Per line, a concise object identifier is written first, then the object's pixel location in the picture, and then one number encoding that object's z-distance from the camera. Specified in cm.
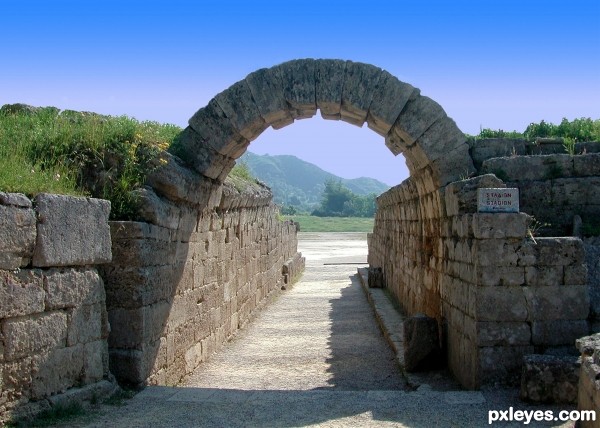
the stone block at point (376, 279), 1686
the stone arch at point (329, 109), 807
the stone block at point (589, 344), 513
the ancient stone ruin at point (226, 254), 557
